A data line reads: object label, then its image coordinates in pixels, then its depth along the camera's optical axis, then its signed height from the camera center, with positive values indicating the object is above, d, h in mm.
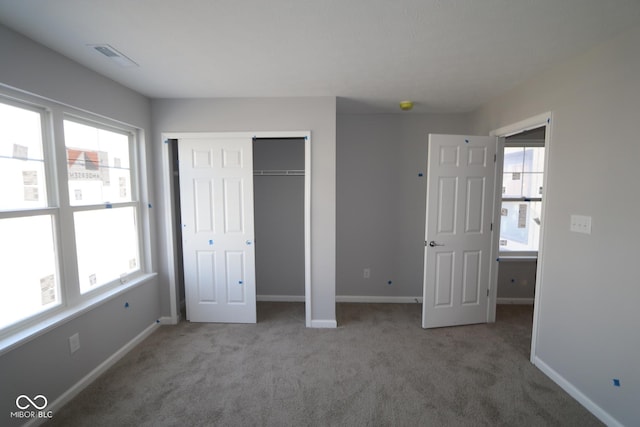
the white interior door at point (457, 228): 2859 -407
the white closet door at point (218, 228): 2936 -426
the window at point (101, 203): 2170 -113
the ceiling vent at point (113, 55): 1835 +989
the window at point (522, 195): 3590 -58
